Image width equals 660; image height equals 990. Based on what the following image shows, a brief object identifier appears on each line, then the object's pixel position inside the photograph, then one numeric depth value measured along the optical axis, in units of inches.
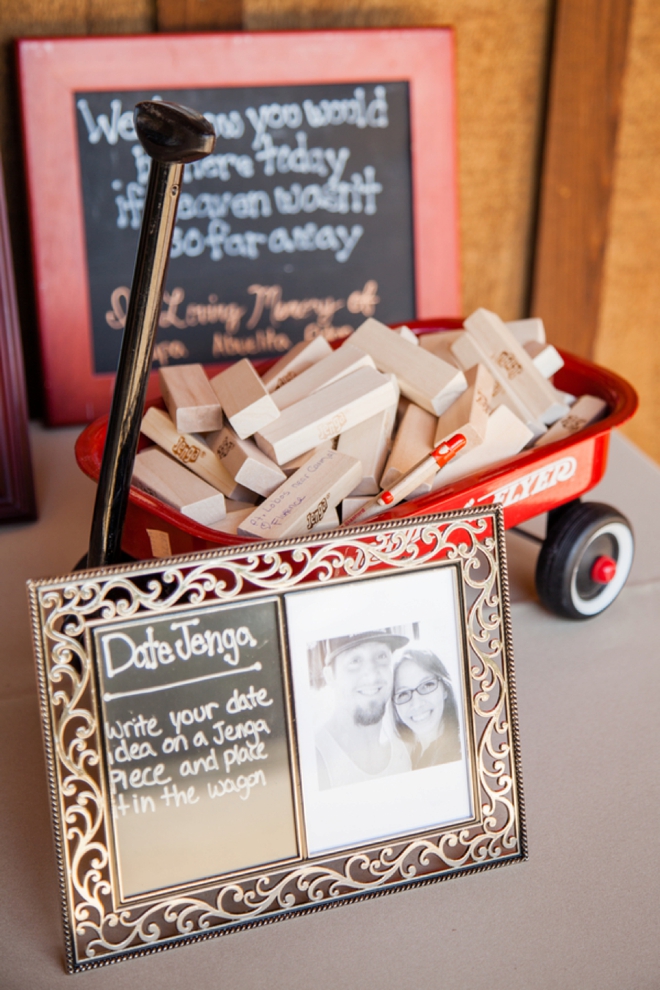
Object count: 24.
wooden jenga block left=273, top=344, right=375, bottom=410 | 41.3
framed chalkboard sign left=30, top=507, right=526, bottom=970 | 25.4
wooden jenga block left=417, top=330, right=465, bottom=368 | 46.4
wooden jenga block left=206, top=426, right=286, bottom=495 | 36.9
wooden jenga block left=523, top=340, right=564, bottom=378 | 46.2
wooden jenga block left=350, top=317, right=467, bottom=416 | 40.8
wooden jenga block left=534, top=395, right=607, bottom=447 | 42.8
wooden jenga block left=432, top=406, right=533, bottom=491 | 38.5
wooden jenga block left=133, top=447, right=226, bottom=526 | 35.4
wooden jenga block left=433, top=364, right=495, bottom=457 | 37.7
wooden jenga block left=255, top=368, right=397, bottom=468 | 38.0
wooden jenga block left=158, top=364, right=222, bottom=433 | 40.0
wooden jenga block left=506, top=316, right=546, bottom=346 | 49.1
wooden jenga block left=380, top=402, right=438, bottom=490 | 38.0
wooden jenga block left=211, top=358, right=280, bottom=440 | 38.4
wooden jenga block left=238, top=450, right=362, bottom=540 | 33.5
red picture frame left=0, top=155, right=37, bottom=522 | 49.6
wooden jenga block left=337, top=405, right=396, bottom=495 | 39.3
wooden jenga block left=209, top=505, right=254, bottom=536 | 35.9
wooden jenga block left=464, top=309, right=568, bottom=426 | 43.9
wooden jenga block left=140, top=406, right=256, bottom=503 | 39.1
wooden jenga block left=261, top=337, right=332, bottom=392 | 44.4
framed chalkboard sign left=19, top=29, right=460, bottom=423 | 58.5
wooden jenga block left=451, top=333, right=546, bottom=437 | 43.2
